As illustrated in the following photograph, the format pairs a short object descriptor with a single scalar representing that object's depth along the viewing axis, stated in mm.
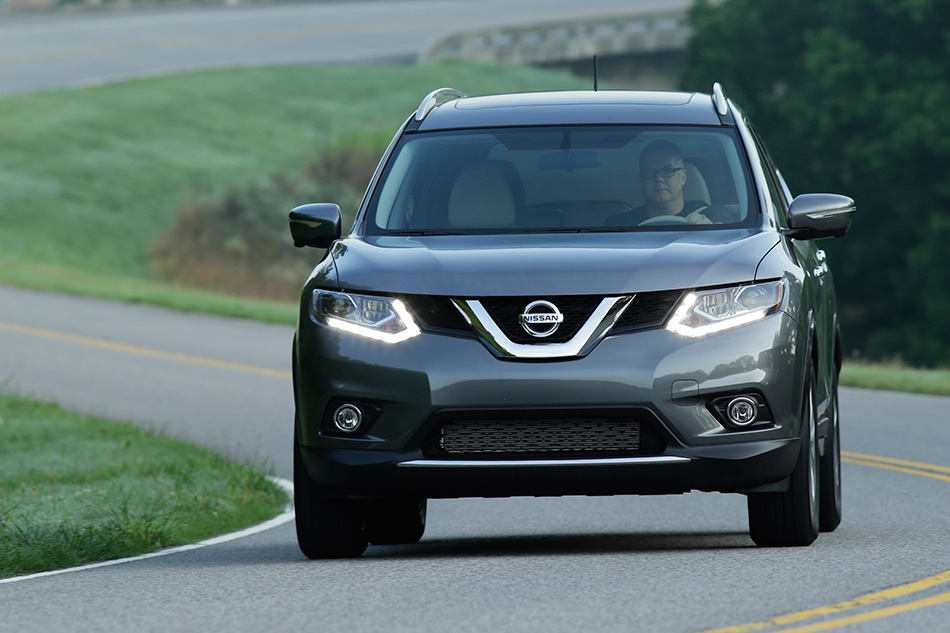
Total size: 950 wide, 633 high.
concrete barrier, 116500
